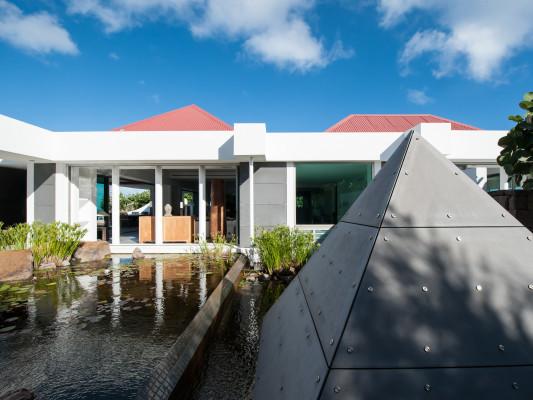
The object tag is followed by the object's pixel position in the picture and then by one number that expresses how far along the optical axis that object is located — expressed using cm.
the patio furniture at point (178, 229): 938
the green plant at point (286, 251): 609
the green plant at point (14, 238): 668
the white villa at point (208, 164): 791
